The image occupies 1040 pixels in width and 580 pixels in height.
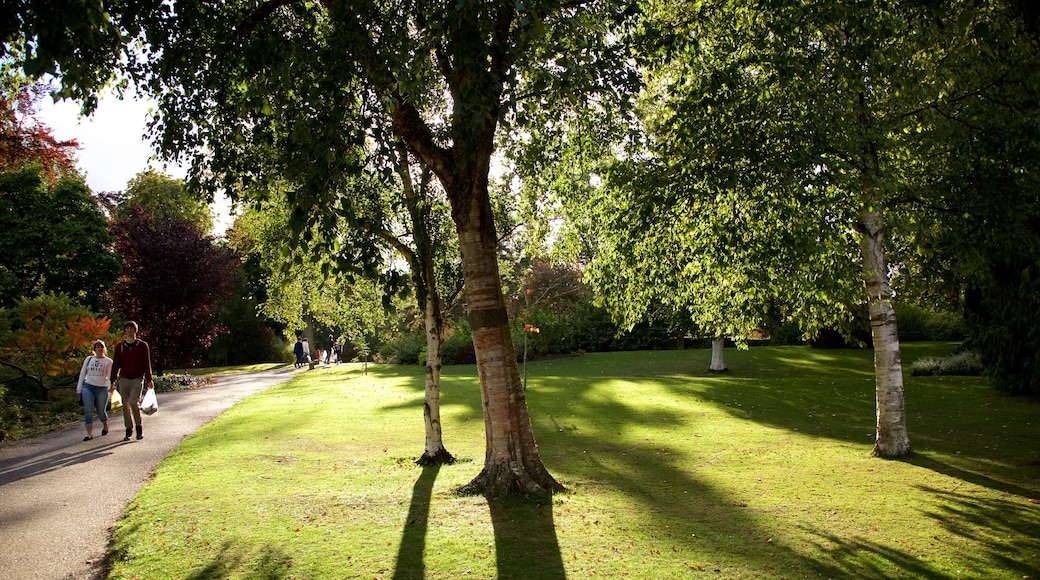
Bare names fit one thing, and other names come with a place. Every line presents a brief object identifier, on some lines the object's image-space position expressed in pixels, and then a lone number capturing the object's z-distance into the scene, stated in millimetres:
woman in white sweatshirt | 12711
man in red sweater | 12422
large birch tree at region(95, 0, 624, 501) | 6320
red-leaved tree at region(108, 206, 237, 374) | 29609
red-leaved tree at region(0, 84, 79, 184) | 20394
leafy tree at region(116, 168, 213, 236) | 49719
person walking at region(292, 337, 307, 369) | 41812
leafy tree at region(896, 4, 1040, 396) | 8414
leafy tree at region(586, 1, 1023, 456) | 7691
